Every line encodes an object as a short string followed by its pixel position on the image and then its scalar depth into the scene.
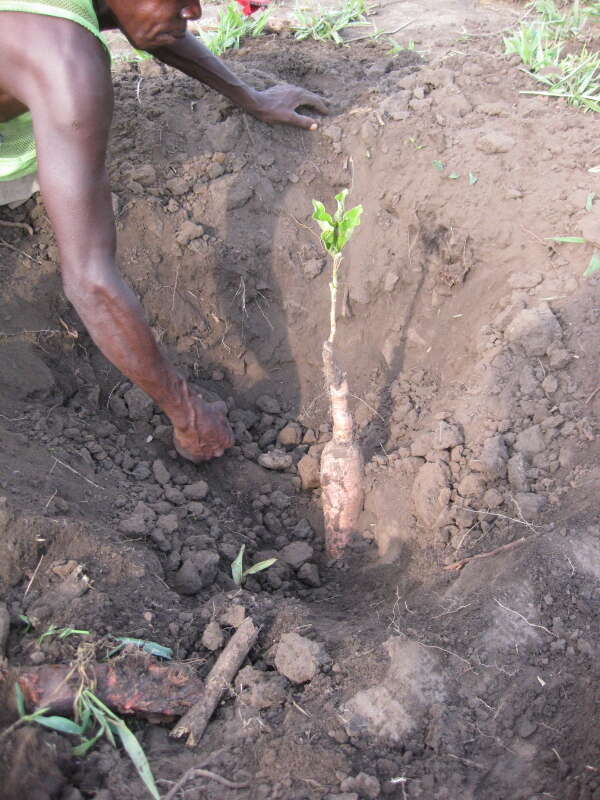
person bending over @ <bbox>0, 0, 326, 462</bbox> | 2.11
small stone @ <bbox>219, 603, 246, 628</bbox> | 2.13
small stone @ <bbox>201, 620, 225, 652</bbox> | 2.05
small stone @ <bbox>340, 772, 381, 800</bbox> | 1.69
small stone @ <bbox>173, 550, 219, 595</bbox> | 2.37
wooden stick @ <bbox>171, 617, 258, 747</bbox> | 1.87
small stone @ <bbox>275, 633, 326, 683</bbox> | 1.97
